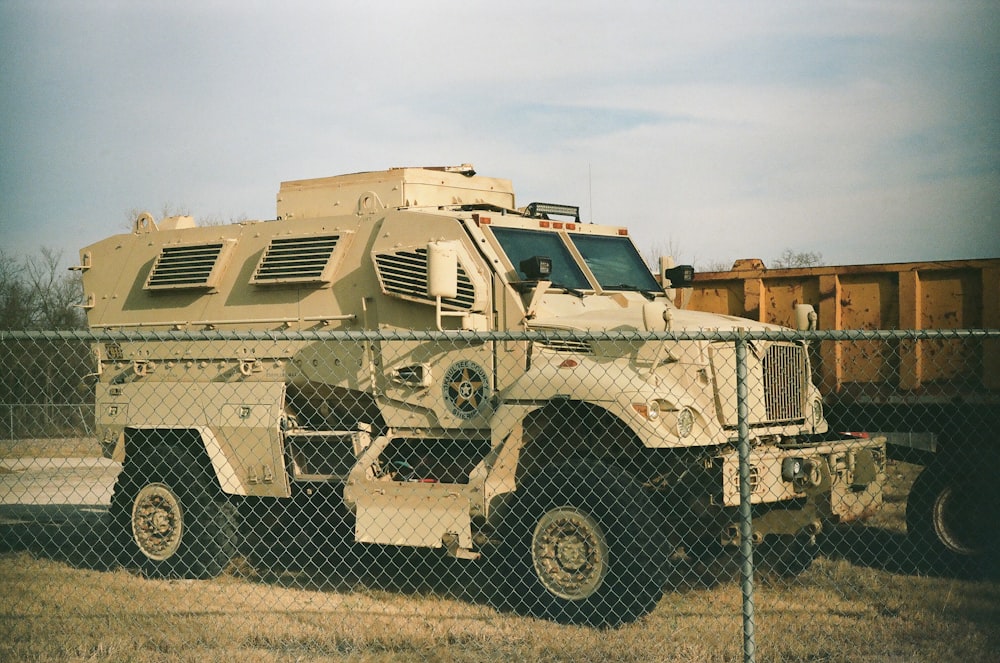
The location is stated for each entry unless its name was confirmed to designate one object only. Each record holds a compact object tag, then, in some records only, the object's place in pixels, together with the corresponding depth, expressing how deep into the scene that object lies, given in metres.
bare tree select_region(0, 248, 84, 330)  26.58
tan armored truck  6.93
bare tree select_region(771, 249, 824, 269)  27.44
